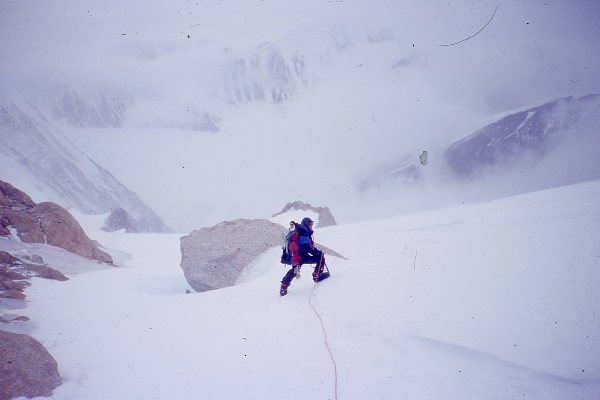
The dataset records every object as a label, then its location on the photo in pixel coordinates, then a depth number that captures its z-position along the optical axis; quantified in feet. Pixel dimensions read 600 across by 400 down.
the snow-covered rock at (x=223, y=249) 45.50
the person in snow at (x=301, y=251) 27.32
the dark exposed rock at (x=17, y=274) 30.99
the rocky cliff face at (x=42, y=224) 55.52
